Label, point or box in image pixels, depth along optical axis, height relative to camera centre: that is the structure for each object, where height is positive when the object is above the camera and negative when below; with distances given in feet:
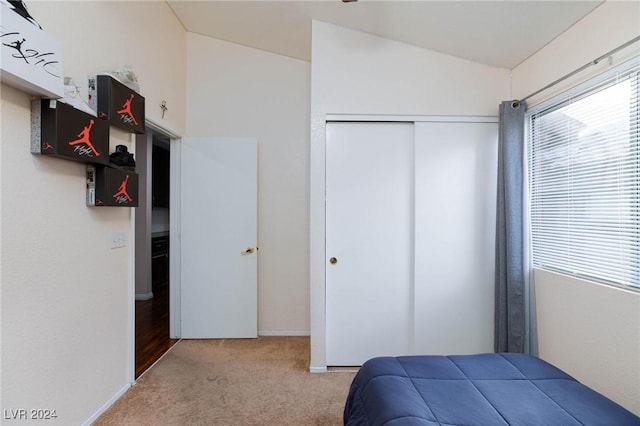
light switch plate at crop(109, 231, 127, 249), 6.77 -0.65
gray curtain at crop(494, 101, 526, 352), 7.39 -0.51
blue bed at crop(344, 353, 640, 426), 3.76 -2.57
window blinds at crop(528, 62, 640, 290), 5.25 +0.60
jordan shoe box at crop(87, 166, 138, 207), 6.06 +0.51
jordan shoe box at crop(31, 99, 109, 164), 4.85 +1.35
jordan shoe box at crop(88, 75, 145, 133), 6.10 +2.32
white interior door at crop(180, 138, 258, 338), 10.35 -0.88
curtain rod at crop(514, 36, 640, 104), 5.16 +2.85
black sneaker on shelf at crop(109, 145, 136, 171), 6.46 +1.16
